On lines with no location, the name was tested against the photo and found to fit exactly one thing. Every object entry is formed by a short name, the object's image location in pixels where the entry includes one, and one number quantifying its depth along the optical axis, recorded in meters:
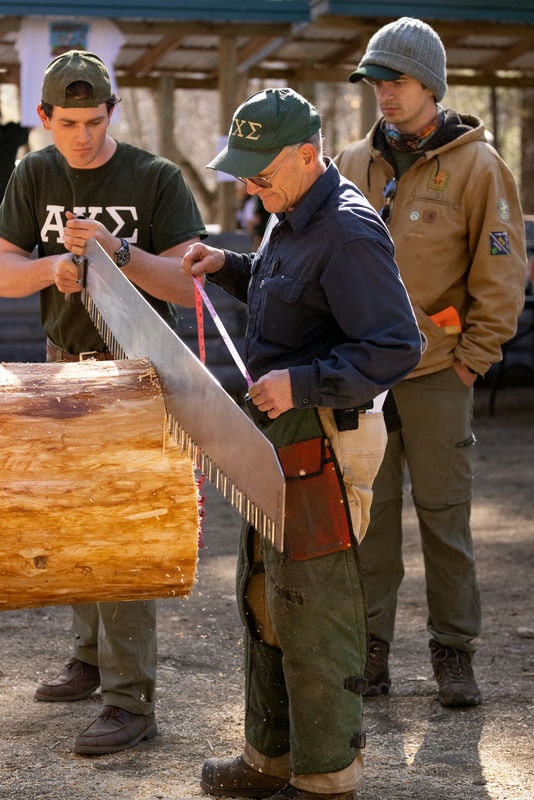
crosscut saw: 2.93
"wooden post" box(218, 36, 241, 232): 12.01
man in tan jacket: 4.52
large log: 3.10
